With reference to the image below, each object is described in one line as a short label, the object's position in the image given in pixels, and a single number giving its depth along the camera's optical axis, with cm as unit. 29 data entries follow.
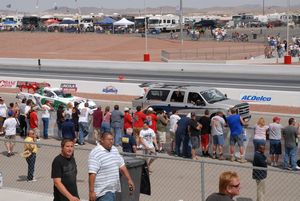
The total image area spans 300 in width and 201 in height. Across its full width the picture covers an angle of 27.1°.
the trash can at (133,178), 933
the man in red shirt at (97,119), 1894
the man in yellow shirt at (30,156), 1359
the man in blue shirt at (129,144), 1420
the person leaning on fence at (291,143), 1499
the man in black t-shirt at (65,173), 783
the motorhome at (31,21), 12726
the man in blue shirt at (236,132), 1617
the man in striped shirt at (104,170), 800
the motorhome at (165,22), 10395
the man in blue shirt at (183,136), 1662
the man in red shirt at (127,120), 1783
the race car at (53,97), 2684
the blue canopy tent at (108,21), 10194
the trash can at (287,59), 4516
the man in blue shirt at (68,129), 1752
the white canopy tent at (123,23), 8925
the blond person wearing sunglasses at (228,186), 614
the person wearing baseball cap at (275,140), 1535
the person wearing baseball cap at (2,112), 2011
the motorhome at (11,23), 12382
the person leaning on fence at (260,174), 1144
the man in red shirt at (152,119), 1719
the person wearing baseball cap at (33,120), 1886
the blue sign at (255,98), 2666
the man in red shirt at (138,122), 1767
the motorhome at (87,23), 10731
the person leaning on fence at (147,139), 1533
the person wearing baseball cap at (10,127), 1741
